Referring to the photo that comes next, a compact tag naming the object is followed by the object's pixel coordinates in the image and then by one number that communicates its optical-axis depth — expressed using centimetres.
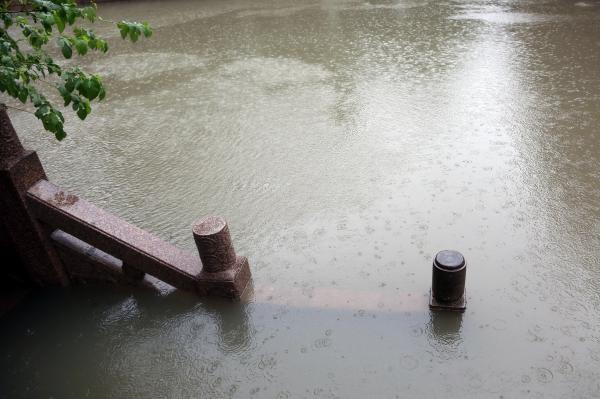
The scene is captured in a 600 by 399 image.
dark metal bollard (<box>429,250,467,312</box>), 304
